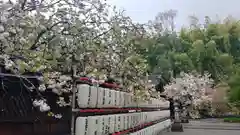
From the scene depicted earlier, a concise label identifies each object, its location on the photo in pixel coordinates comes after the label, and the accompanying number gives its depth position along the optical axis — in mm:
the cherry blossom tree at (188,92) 12379
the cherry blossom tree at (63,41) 2067
